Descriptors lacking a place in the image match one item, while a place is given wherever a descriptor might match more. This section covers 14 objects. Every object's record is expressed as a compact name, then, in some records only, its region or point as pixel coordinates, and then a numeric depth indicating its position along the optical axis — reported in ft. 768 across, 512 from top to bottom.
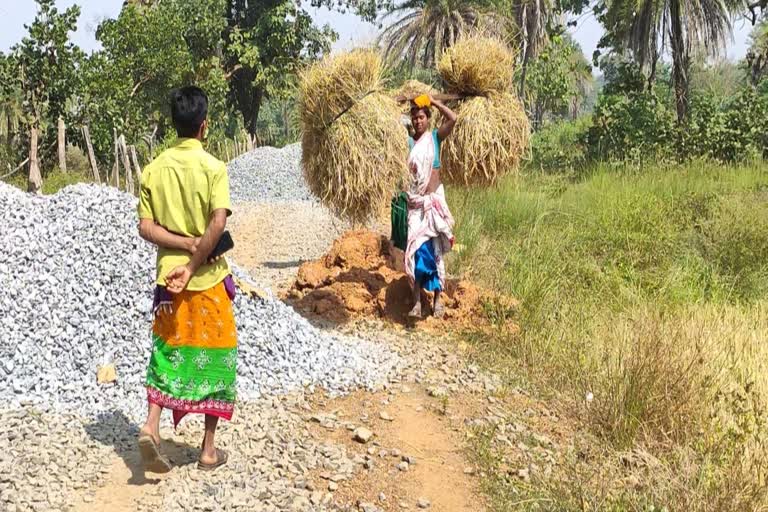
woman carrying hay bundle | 15.85
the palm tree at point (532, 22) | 48.26
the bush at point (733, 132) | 32.71
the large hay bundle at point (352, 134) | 15.72
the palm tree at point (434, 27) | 52.39
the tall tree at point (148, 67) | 37.73
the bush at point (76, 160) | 48.55
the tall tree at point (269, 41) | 61.41
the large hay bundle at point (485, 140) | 16.98
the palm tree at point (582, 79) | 82.23
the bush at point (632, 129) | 34.81
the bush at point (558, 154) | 38.34
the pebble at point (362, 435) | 11.35
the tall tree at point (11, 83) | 32.73
